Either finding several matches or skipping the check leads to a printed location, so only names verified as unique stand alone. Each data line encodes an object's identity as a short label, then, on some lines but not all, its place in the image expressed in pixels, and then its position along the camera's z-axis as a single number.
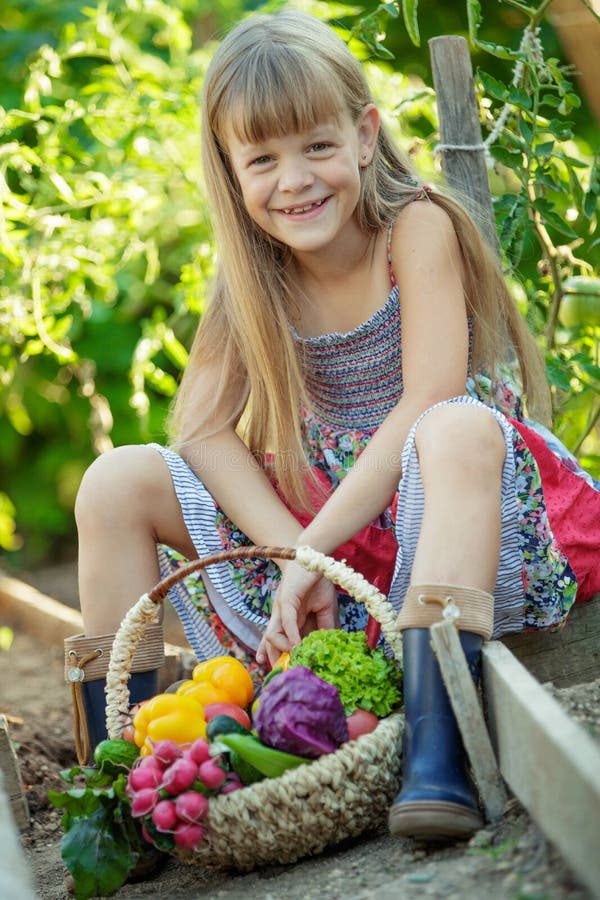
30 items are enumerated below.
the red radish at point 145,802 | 2.78
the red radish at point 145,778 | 2.79
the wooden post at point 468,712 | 2.76
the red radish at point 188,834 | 2.78
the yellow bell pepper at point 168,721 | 2.84
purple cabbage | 2.80
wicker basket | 2.78
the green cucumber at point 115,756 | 2.88
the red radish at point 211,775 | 2.78
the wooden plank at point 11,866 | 2.63
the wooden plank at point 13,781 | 3.15
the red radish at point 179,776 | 2.78
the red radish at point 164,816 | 2.77
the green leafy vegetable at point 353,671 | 2.89
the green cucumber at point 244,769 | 2.80
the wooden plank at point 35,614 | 4.40
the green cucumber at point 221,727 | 2.84
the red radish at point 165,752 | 2.80
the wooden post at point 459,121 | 3.40
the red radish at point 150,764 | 2.80
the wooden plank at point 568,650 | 3.15
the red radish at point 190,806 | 2.77
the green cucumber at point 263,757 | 2.80
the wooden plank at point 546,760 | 2.51
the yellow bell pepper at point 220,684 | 2.96
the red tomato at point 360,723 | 2.86
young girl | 2.96
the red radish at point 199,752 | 2.79
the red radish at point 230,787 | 2.80
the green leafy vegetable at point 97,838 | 2.83
